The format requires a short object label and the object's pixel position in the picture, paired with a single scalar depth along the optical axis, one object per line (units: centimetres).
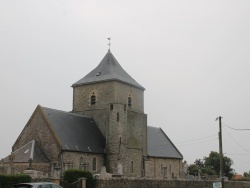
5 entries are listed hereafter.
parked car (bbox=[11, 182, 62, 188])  1688
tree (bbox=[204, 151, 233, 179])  6384
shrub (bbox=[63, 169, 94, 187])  2650
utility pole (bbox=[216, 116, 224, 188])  3091
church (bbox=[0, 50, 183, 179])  3503
